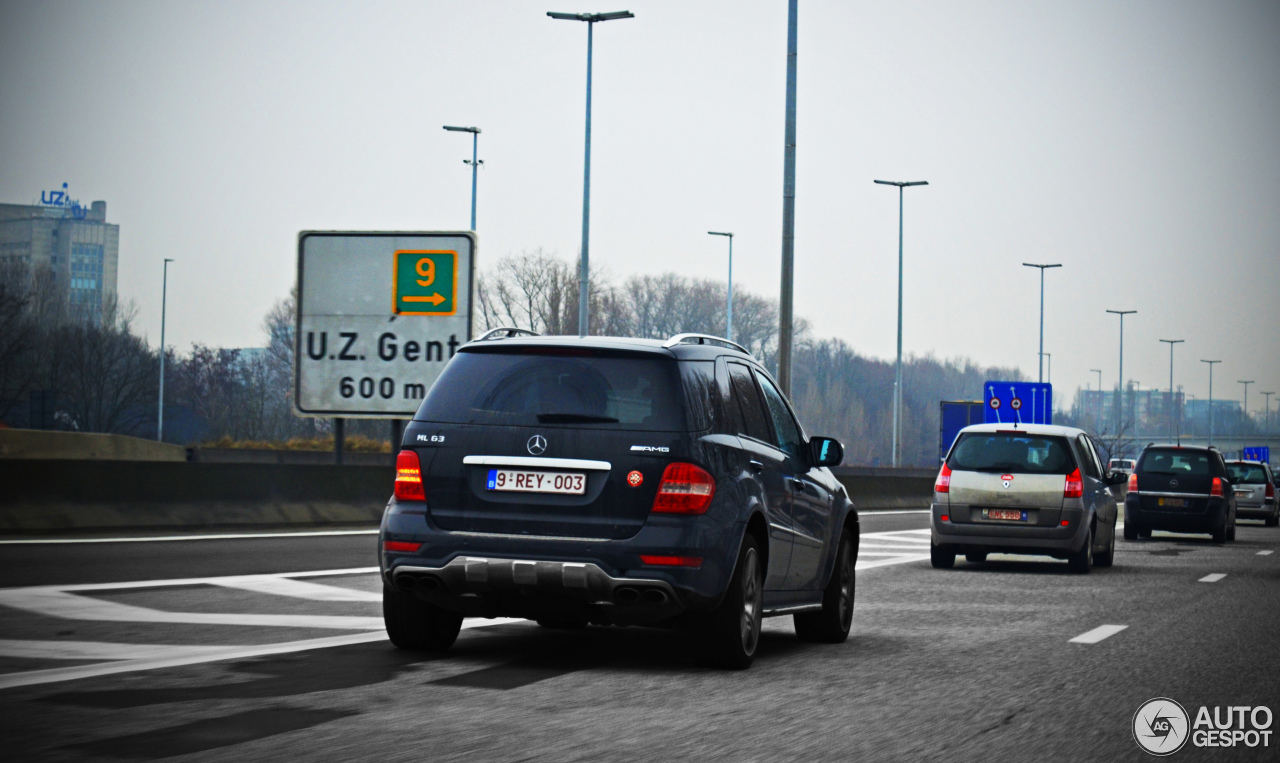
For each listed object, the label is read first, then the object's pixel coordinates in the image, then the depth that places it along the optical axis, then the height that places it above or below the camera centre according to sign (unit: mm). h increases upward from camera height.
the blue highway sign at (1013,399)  45031 +404
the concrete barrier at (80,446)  47719 -1740
